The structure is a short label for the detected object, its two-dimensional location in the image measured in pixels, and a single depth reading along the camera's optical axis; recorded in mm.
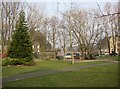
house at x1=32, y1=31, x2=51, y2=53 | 29028
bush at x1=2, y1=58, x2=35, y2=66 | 14329
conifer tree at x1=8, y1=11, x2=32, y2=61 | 15372
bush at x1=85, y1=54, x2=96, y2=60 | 27213
